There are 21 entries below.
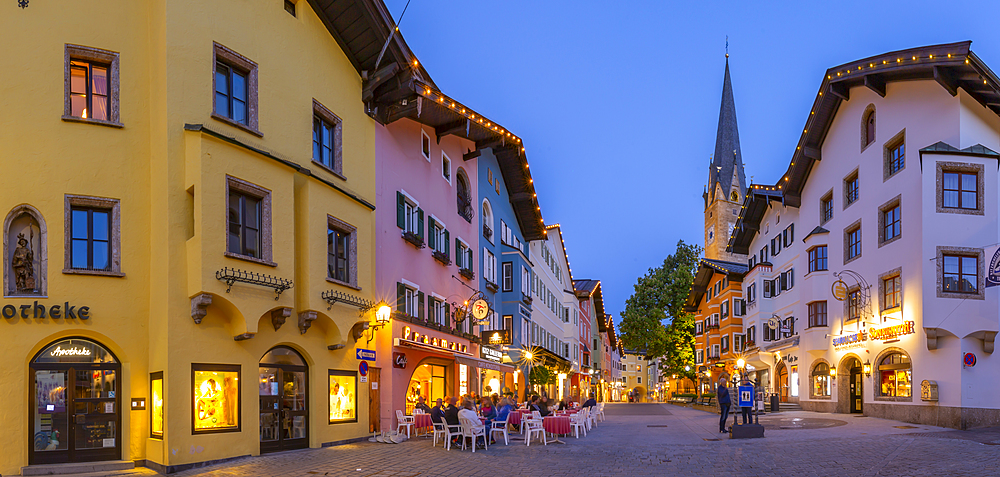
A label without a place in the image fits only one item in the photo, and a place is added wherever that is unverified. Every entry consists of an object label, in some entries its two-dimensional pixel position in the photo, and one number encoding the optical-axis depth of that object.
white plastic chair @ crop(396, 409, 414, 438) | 20.89
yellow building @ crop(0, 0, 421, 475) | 13.99
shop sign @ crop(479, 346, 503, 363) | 28.98
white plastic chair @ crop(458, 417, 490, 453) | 17.67
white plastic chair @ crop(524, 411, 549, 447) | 19.70
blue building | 33.59
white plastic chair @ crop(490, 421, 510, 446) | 19.66
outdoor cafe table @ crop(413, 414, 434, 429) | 21.33
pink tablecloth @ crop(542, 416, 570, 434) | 20.27
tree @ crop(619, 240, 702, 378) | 60.06
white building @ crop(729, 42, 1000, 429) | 24.81
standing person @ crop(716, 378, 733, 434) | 23.11
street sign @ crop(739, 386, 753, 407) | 21.06
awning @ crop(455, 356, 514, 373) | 25.82
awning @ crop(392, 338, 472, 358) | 21.84
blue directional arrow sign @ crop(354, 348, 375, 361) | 19.83
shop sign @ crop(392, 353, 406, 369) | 22.33
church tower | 86.50
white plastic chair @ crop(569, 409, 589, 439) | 21.95
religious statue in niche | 13.88
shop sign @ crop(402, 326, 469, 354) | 22.56
